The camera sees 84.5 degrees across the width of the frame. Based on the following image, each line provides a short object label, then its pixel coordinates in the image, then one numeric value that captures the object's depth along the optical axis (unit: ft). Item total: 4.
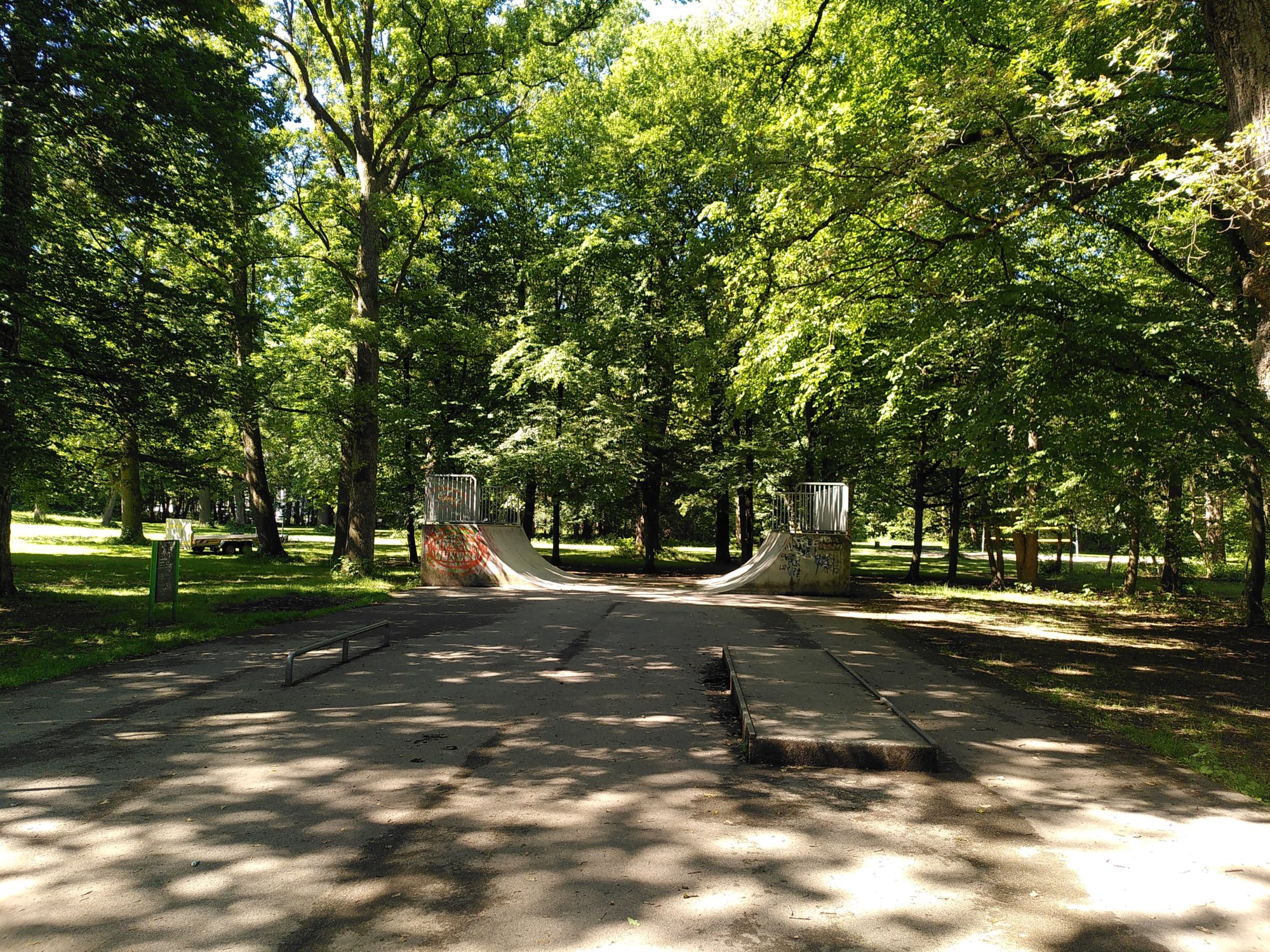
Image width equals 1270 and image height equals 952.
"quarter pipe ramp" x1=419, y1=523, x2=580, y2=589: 60.23
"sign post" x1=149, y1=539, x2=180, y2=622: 31.22
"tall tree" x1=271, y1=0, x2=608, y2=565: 55.57
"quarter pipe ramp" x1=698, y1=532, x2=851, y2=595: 61.26
